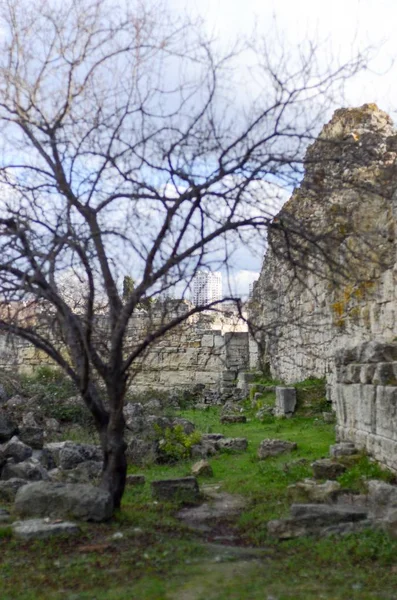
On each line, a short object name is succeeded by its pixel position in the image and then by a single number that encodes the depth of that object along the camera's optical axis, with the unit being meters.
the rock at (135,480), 9.17
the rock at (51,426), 13.36
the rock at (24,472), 9.31
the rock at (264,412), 15.39
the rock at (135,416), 12.10
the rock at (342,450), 9.52
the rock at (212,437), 12.56
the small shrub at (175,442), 11.23
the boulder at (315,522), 6.11
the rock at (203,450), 11.44
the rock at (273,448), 10.81
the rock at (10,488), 8.34
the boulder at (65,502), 6.39
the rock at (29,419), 13.14
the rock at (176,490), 8.17
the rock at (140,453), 10.95
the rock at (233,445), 11.80
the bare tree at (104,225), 6.13
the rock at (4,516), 6.58
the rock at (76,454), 10.00
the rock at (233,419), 15.79
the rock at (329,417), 13.60
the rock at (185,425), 12.85
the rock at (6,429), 11.49
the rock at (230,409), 17.58
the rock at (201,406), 19.60
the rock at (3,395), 14.53
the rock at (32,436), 11.50
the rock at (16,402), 14.42
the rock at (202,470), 9.99
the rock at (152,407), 15.23
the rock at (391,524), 5.85
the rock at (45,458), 10.65
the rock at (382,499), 6.68
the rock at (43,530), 5.95
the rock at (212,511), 7.15
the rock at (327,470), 8.76
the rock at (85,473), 9.09
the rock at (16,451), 10.12
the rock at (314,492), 7.45
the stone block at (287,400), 14.66
